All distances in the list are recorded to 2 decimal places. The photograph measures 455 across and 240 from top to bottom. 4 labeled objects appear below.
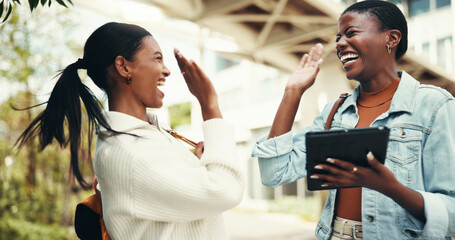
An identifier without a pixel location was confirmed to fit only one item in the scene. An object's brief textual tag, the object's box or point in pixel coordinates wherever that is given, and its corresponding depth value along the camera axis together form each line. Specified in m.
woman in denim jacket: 1.50
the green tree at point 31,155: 7.14
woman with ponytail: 1.36
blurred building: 9.01
